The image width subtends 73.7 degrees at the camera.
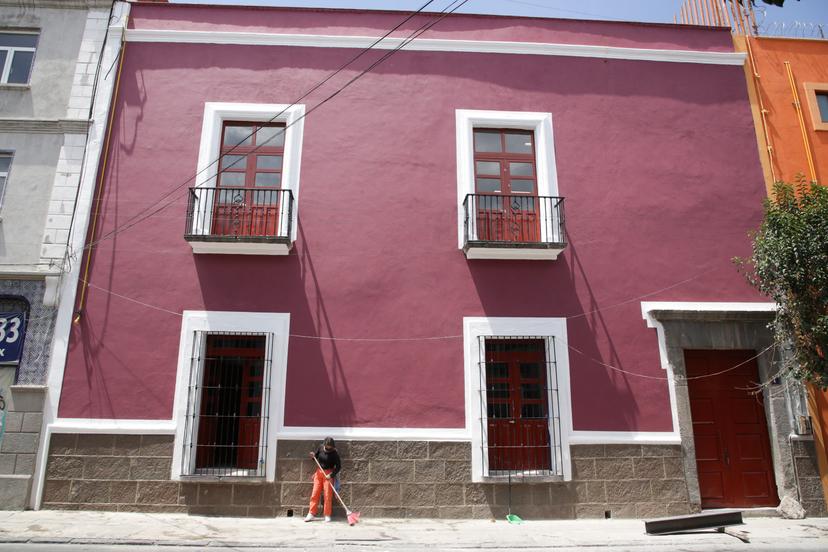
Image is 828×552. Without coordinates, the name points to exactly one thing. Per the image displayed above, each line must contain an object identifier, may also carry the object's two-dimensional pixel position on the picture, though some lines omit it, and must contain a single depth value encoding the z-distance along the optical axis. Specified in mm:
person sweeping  7273
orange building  9297
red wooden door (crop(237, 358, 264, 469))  7844
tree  7340
